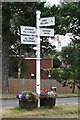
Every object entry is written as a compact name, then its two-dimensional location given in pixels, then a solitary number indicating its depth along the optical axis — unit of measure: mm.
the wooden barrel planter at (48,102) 11791
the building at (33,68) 40775
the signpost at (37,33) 11609
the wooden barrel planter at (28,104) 11406
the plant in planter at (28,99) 11312
